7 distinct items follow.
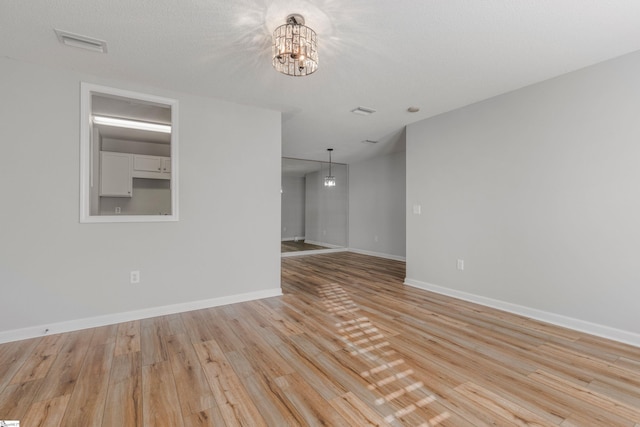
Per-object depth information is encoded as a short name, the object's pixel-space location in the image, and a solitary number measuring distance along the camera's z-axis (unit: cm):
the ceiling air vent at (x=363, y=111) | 373
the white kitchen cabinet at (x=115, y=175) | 427
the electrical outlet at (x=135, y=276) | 293
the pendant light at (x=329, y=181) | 713
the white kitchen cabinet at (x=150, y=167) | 453
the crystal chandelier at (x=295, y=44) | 189
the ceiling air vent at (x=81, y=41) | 213
